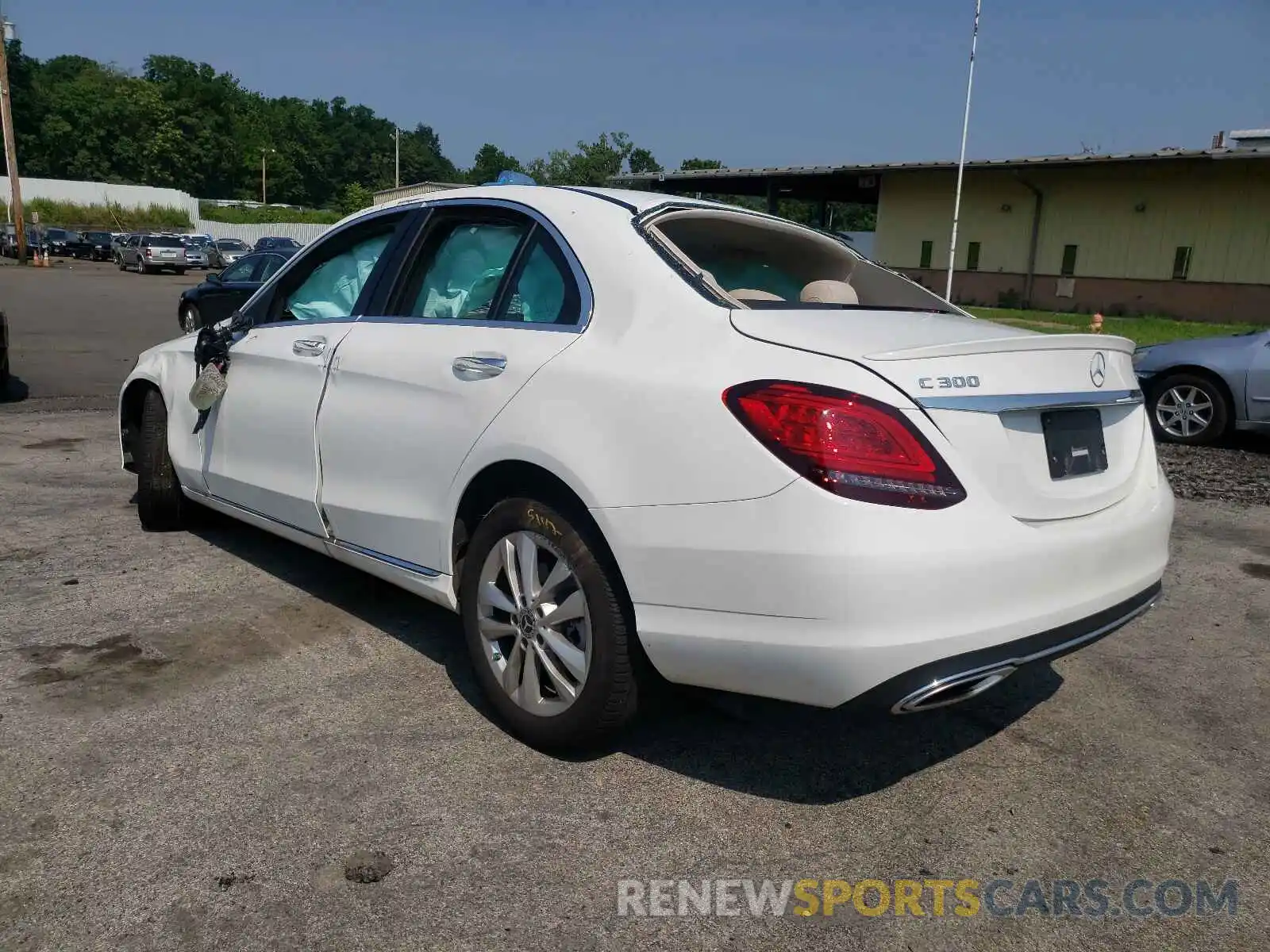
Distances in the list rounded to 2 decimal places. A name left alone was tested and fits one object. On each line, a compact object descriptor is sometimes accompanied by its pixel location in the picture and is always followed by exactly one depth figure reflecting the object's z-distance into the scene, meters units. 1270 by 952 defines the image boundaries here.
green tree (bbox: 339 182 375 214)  66.31
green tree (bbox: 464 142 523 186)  112.06
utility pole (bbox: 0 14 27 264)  38.09
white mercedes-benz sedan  2.42
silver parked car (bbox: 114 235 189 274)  40.62
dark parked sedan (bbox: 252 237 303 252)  36.41
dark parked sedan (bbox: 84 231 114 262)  50.75
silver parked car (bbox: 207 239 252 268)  43.16
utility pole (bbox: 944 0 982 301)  25.17
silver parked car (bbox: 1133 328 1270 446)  8.66
